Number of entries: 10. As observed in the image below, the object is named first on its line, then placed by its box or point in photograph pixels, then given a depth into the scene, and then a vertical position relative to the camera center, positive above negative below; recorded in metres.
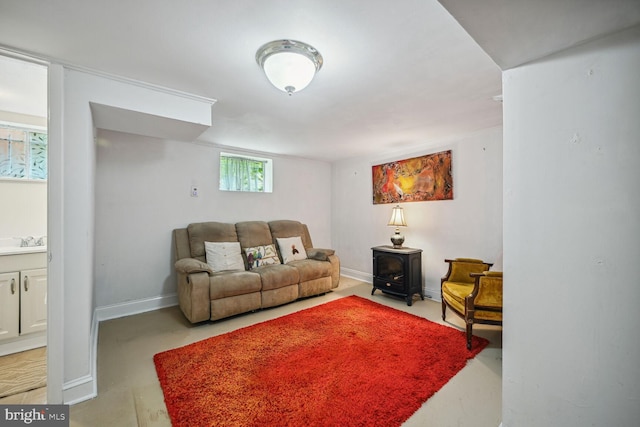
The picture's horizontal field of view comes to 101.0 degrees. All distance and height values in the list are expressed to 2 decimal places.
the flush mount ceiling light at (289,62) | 1.62 +0.97
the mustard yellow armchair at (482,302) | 2.30 -0.79
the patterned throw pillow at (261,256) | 3.82 -0.63
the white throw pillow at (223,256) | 3.47 -0.58
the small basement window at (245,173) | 4.20 +0.68
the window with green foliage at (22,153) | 2.73 +0.64
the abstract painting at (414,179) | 3.69 +0.53
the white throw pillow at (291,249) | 4.13 -0.57
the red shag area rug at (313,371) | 1.63 -1.23
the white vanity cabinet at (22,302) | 2.34 -0.82
